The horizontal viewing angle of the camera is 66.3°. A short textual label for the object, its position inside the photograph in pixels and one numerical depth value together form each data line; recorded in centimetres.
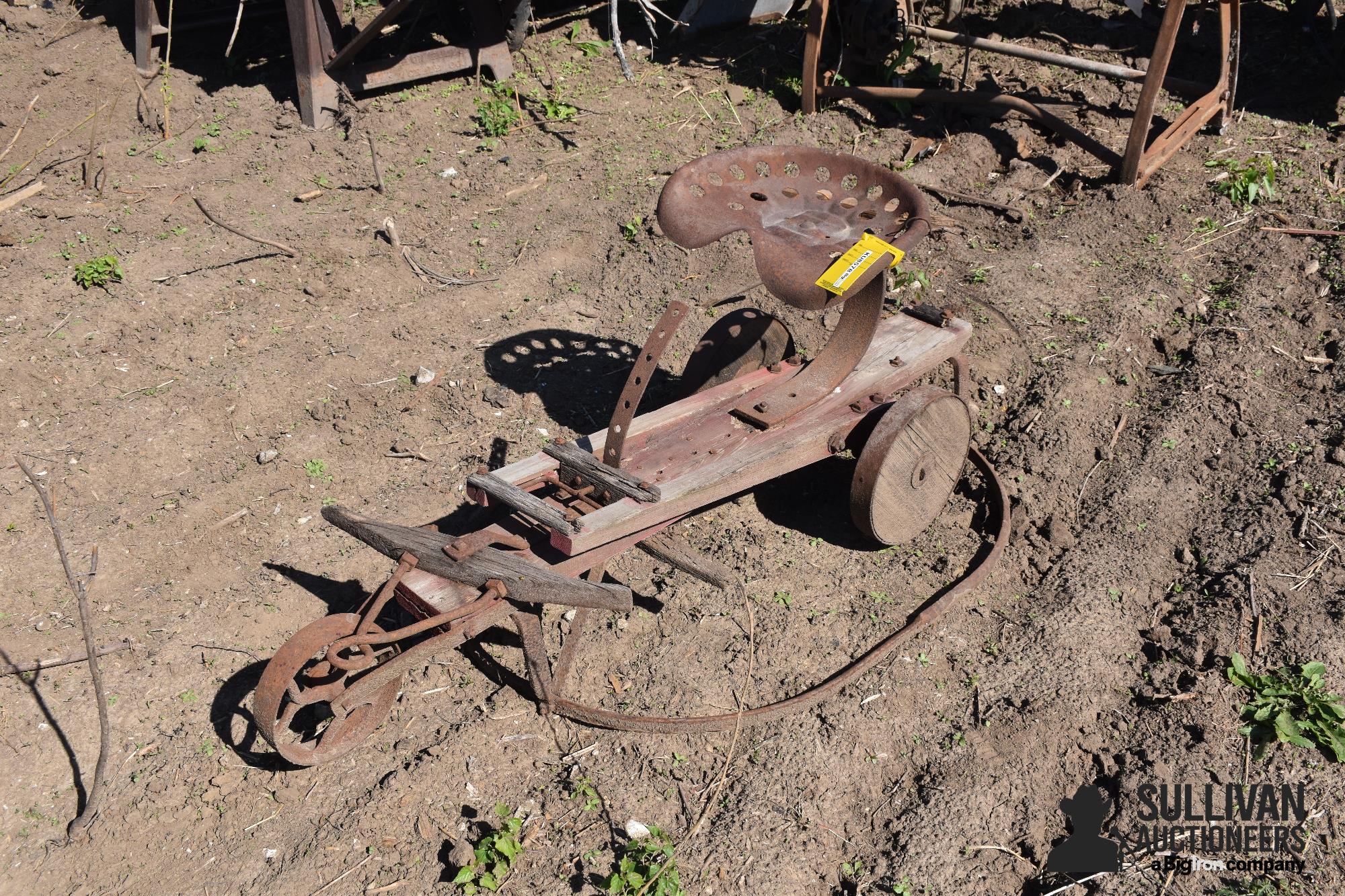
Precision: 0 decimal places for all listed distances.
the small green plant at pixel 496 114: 681
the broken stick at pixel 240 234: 575
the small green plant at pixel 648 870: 312
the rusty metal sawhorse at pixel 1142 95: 591
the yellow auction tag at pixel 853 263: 364
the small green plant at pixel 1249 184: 608
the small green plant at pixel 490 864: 317
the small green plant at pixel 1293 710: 343
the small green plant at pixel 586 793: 343
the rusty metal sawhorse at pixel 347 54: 657
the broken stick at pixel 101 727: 331
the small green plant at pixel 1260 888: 306
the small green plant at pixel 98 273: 553
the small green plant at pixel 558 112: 700
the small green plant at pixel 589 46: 762
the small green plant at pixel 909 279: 563
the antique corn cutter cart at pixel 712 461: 326
